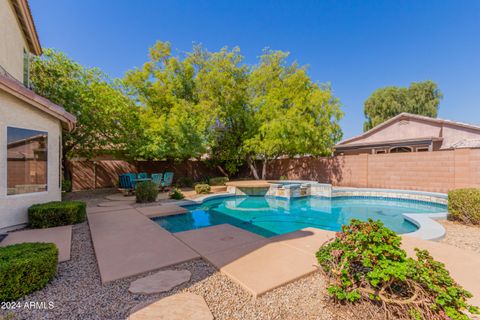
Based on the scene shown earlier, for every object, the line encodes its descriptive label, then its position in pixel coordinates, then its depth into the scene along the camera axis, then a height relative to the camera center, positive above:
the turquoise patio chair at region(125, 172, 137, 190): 12.30 -1.32
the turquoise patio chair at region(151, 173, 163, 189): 12.96 -1.15
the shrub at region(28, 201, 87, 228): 5.86 -1.53
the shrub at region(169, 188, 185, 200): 10.87 -1.79
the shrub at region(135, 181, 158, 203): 9.99 -1.51
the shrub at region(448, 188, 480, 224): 6.17 -1.25
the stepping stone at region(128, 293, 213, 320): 2.54 -1.79
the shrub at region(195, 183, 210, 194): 12.66 -1.72
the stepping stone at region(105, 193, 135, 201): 10.95 -2.01
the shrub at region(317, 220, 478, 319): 2.22 -1.30
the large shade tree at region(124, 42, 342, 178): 14.80 +3.91
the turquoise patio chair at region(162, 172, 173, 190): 13.66 -1.28
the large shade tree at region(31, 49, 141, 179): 11.02 +2.85
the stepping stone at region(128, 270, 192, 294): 3.11 -1.81
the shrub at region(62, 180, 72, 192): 12.49 -1.57
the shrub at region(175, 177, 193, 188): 16.47 -1.74
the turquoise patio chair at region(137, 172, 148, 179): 13.86 -1.12
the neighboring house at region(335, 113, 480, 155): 17.42 +2.10
